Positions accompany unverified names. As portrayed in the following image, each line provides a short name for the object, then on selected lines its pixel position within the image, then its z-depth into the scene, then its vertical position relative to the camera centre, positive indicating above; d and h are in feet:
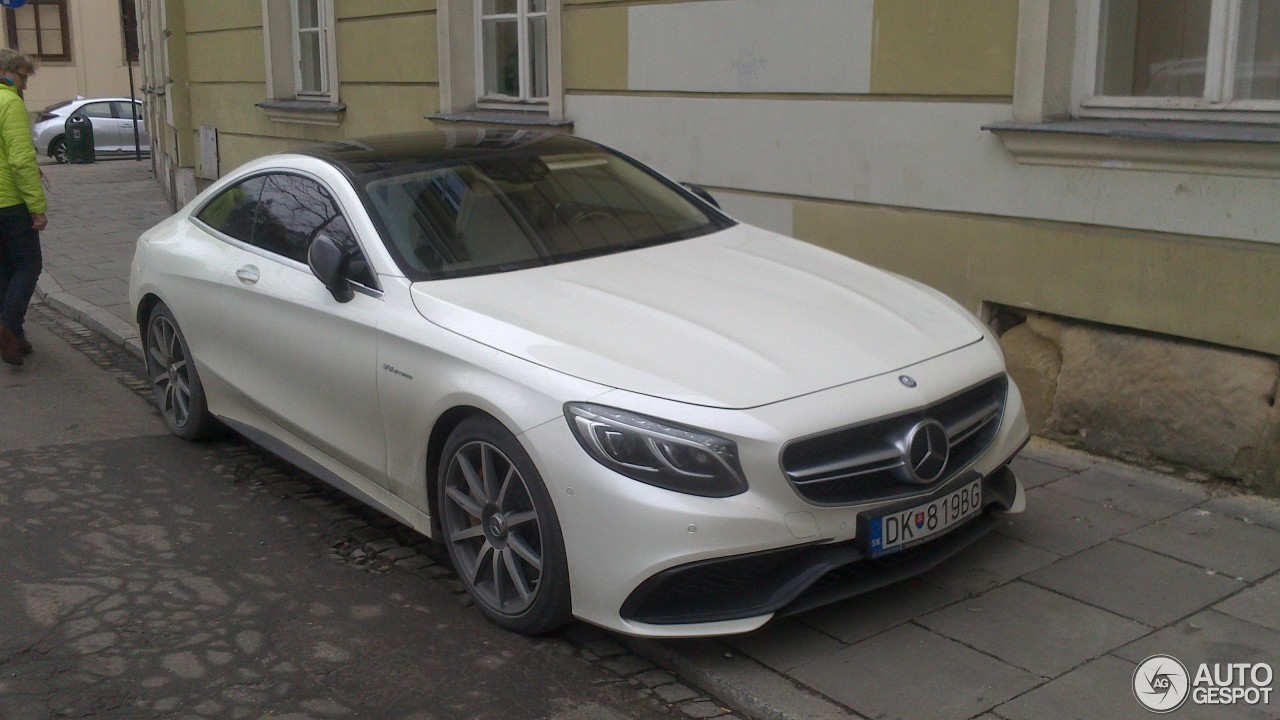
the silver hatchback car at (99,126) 88.22 -3.45
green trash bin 84.89 -4.21
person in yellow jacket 26.63 -2.75
